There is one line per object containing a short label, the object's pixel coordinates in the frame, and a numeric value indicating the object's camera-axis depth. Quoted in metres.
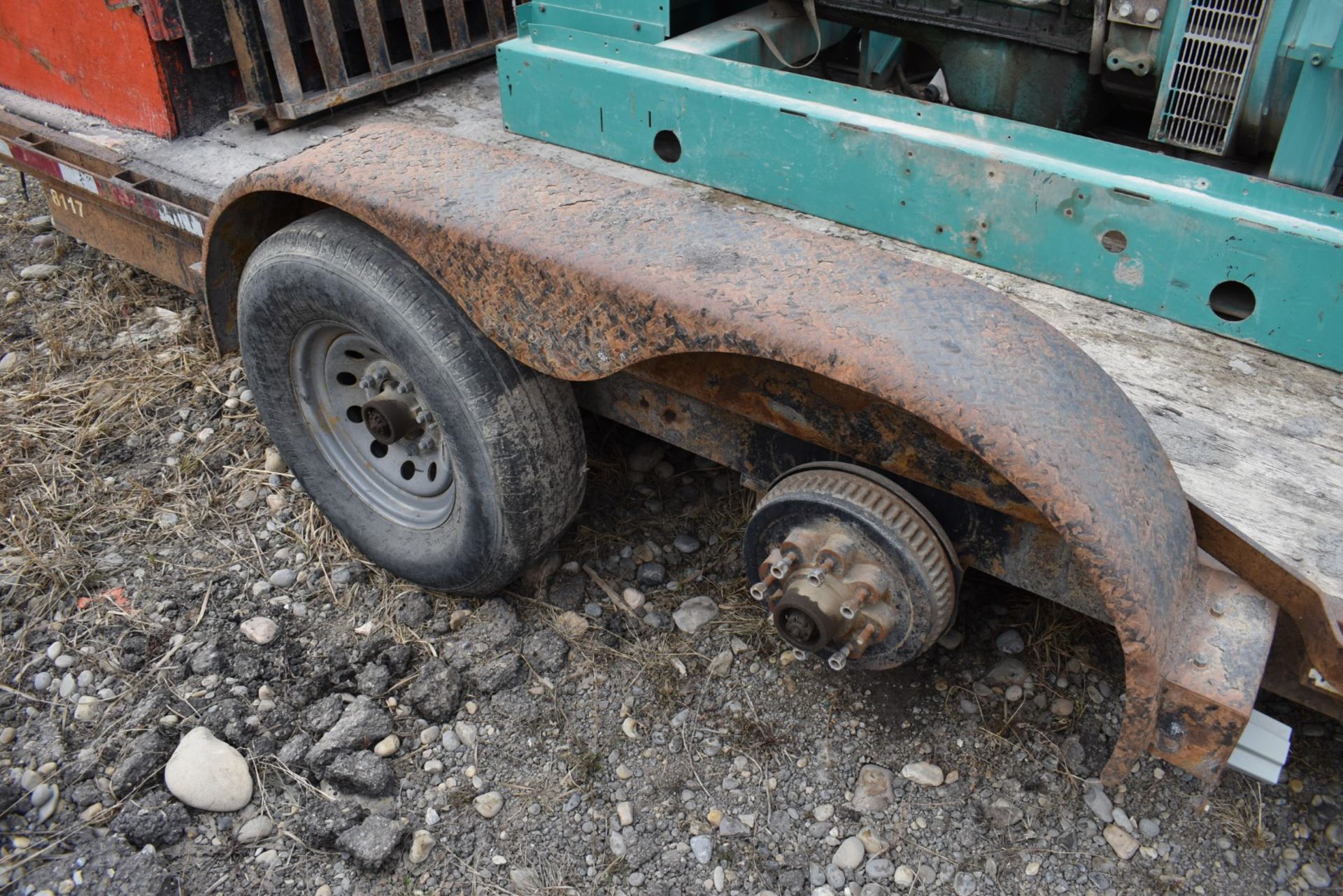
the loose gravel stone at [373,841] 2.09
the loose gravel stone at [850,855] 2.09
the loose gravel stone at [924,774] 2.21
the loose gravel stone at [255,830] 2.16
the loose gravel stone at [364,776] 2.22
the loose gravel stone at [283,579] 2.72
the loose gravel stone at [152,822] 2.13
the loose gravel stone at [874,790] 2.18
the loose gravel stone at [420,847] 2.12
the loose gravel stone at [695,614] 2.57
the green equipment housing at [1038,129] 2.02
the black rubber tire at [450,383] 2.11
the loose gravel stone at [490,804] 2.20
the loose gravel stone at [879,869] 2.07
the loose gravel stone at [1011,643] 2.46
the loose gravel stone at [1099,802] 2.15
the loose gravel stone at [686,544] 2.78
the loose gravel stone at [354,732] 2.28
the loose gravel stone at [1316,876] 2.02
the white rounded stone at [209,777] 2.20
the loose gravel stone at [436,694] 2.38
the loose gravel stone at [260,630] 2.56
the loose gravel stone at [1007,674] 2.40
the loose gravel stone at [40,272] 4.04
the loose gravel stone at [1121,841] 2.09
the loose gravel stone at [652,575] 2.70
